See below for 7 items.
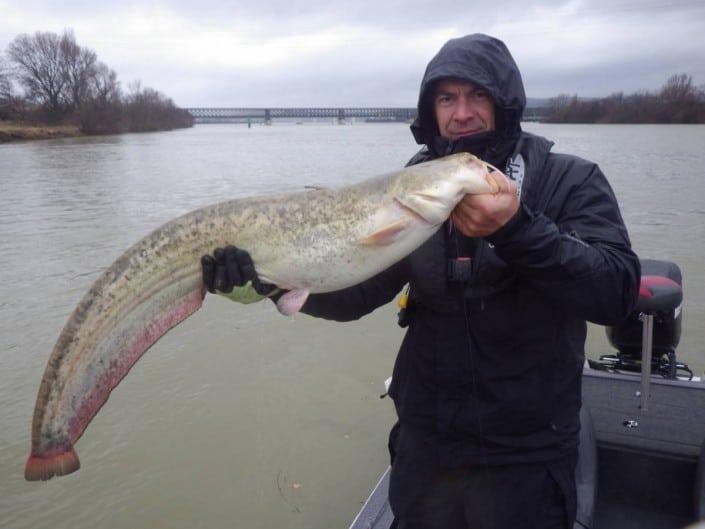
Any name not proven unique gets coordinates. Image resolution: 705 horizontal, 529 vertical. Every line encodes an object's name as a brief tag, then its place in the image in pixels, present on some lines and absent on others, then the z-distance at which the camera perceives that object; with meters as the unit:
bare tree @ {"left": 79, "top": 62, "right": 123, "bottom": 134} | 76.06
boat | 2.92
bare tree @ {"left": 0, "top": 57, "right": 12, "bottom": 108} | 75.38
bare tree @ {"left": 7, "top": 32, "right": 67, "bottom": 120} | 82.75
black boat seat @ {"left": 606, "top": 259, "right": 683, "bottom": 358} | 3.41
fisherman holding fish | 2.14
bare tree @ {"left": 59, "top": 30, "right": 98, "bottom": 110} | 85.38
